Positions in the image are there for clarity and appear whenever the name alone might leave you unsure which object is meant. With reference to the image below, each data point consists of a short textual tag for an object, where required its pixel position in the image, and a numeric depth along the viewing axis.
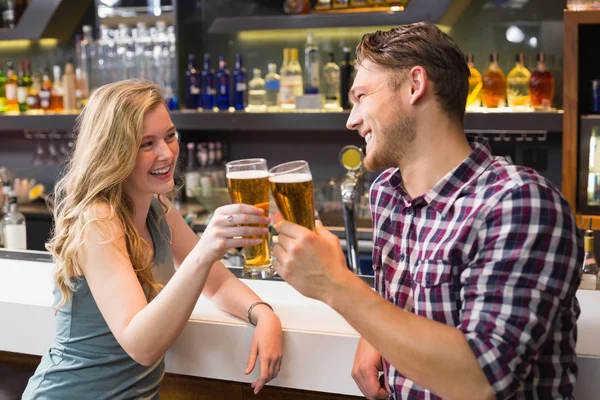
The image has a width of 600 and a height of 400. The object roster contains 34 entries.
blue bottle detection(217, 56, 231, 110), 4.13
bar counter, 1.52
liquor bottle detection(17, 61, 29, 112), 4.55
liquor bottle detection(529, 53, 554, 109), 3.65
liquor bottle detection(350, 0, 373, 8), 3.82
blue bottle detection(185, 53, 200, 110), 4.14
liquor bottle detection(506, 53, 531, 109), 3.71
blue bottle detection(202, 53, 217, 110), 4.15
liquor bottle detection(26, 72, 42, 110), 4.51
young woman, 1.46
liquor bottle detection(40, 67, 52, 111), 4.47
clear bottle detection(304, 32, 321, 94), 4.03
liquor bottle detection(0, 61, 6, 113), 4.66
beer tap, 2.30
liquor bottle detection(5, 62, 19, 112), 4.57
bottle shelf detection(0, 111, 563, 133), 3.51
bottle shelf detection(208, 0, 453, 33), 3.56
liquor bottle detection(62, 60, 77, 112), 4.43
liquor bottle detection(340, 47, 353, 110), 3.89
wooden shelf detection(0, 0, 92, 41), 4.36
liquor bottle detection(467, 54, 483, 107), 3.73
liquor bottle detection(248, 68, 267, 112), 4.13
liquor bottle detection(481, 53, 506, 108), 3.72
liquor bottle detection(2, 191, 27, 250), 2.71
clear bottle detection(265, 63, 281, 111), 4.08
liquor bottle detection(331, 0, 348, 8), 3.87
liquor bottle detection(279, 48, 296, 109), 3.98
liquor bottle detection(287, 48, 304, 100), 3.97
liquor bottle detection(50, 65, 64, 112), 4.50
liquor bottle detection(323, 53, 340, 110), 3.97
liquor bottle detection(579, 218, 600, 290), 1.97
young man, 1.11
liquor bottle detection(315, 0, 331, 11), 3.90
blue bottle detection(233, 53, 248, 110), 4.12
